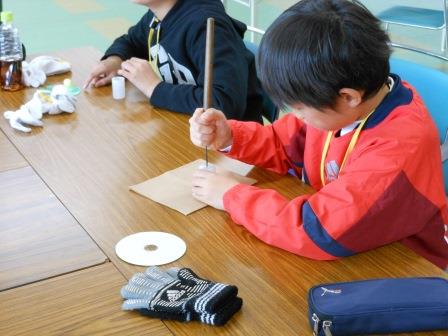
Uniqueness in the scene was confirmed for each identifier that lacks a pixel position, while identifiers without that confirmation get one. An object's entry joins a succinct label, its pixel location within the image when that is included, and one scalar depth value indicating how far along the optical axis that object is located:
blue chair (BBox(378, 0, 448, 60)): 3.31
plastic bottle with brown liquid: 1.73
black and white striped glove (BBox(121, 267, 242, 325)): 0.88
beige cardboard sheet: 1.19
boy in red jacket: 1.02
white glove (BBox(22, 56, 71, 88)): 1.78
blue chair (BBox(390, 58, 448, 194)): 1.59
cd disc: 1.03
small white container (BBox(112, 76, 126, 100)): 1.70
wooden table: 0.90
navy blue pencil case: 0.84
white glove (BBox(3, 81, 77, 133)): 1.52
